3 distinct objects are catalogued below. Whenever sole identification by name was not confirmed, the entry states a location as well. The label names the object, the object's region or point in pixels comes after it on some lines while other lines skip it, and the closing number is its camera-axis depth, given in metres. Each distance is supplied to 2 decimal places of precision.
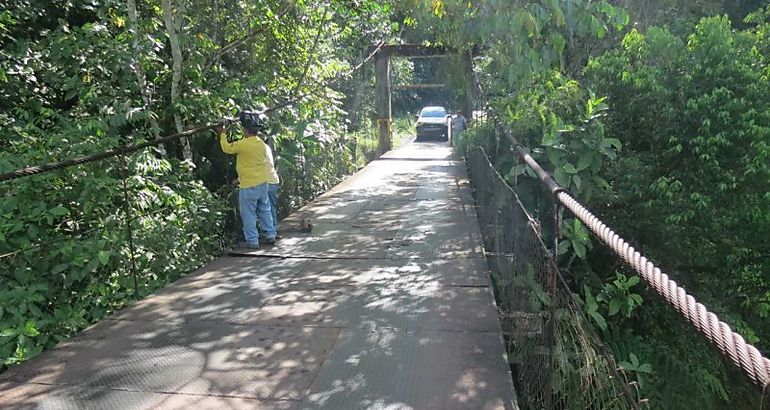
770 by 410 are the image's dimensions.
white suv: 28.67
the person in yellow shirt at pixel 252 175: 5.70
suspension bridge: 2.58
